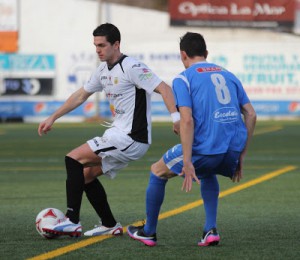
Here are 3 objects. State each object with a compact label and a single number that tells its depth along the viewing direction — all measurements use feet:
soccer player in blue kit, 53.78
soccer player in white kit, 59.57
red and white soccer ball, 59.21
